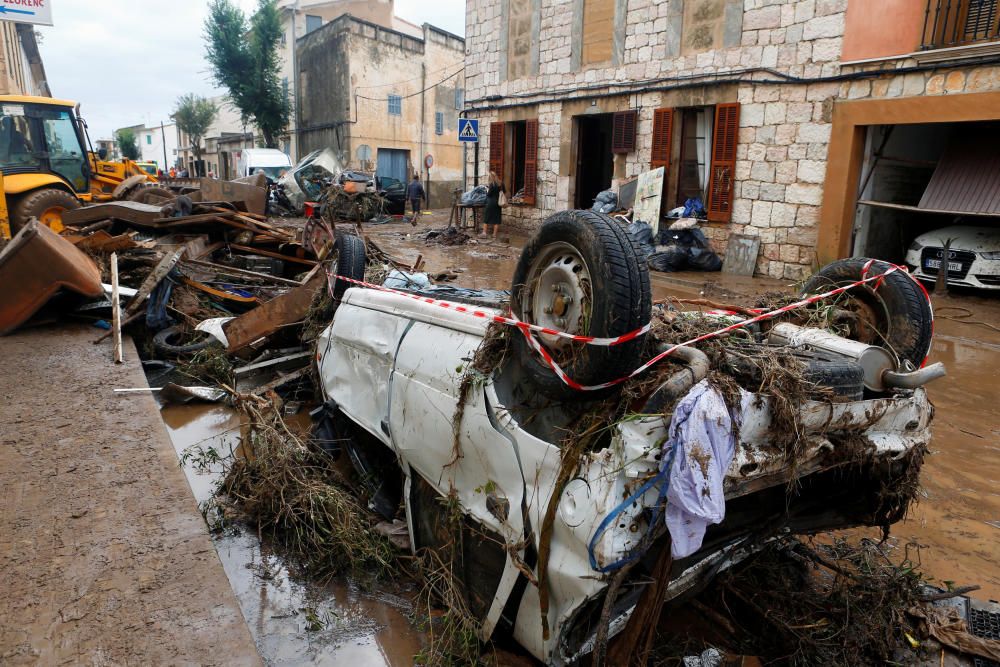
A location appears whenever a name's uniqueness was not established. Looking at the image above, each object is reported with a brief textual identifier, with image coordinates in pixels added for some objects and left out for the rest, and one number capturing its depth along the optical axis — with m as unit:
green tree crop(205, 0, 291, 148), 33.31
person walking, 23.96
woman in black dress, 17.28
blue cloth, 1.98
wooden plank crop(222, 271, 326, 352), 6.48
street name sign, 12.29
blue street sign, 17.86
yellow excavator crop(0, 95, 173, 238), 10.59
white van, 29.64
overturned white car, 2.06
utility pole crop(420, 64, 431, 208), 32.78
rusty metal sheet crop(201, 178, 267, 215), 14.03
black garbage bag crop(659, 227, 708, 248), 12.74
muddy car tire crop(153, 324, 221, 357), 7.21
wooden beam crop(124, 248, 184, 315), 7.61
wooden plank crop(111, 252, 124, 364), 6.48
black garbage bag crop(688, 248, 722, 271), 12.47
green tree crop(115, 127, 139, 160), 70.56
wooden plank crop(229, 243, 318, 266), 9.85
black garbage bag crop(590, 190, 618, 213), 14.50
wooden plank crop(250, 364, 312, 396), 6.06
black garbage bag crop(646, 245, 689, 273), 12.41
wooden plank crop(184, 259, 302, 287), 9.05
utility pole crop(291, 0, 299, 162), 34.41
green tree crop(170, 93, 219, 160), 55.28
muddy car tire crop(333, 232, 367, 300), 5.55
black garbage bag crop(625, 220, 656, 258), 13.16
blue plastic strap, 2.03
